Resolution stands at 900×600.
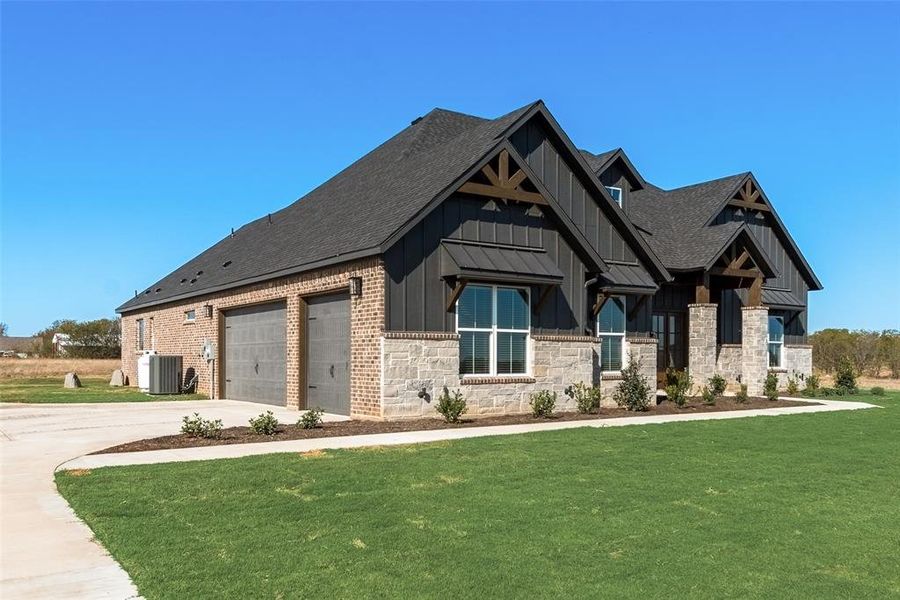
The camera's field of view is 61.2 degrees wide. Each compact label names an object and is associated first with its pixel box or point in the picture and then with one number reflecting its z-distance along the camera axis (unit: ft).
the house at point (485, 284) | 50.85
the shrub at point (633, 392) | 59.82
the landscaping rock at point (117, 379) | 103.30
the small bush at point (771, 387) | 71.36
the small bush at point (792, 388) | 80.28
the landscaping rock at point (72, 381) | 90.27
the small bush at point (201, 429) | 40.42
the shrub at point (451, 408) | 48.24
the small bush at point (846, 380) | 83.70
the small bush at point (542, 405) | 52.11
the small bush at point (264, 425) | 41.73
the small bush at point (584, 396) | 55.57
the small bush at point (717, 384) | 72.54
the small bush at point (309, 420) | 43.79
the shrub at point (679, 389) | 62.49
